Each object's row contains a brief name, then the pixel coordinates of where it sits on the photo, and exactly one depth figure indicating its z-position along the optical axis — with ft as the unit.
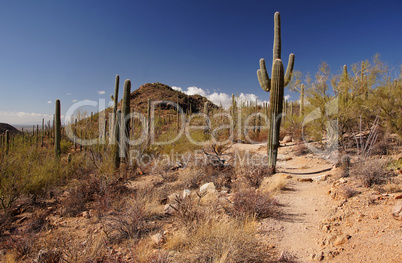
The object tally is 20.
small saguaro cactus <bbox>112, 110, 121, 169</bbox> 26.35
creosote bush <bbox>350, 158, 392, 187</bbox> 15.07
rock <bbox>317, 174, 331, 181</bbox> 20.29
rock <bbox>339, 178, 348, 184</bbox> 16.68
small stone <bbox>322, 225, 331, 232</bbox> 11.12
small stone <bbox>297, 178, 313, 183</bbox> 20.85
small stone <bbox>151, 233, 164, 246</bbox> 11.55
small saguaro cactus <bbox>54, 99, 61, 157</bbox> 36.32
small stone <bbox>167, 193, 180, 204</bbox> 17.00
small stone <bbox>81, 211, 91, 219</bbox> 16.34
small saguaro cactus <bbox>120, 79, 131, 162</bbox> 27.40
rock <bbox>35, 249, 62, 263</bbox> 10.30
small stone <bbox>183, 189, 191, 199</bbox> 17.78
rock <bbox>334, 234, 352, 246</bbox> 9.64
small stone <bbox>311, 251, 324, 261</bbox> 8.99
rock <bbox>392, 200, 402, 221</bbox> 10.18
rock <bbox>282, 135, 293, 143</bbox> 49.43
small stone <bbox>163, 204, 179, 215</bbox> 15.19
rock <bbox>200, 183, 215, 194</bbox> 18.59
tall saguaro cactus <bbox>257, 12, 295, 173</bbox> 25.32
